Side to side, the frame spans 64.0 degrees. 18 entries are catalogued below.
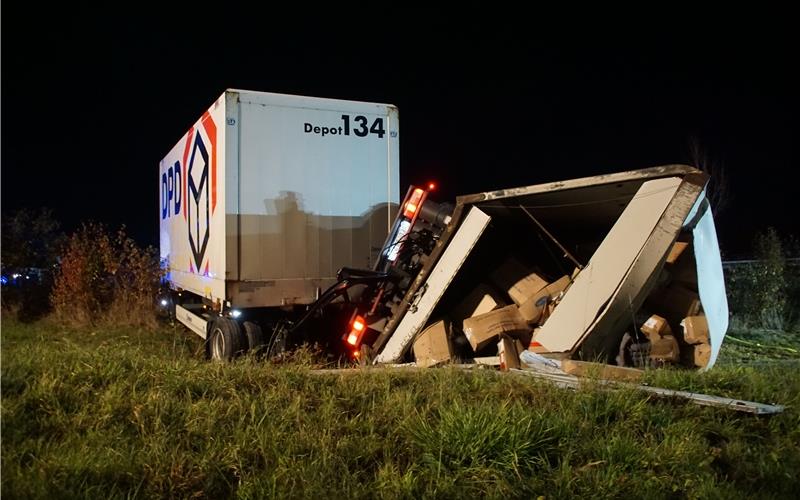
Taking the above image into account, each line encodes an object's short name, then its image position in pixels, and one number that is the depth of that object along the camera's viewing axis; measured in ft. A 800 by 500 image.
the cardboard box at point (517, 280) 21.42
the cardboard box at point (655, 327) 18.71
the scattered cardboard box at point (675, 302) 18.83
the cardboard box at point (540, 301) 20.36
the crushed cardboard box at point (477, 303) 21.52
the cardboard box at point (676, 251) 18.40
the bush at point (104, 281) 35.73
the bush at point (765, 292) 35.70
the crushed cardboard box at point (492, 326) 19.97
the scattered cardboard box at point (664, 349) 18.63
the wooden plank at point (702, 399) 13.05
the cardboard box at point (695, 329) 18.62
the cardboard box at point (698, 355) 18.59
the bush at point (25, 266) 39.67
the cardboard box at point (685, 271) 18.70
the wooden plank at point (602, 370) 15.49
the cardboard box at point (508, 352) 18.72
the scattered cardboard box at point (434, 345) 20.38
